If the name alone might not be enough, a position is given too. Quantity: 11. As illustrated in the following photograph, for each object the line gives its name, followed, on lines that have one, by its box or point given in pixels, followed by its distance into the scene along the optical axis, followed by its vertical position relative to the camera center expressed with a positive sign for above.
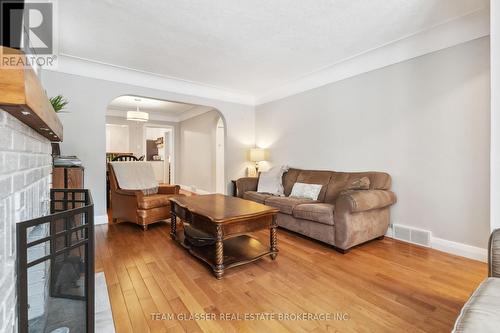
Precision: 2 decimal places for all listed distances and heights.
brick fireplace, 0.72 -0.10
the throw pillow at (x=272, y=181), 4.00 -0.27
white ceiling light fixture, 4.91 +1.01
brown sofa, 2.52 -0.52
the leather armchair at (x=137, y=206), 3.31 -0.58
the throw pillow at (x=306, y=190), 3.51 -0.38
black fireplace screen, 0.83 -0.60
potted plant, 2.33 +0.61
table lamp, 4.86 +0.21
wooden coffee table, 2.05 -0.56
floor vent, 2.74 -0.83
